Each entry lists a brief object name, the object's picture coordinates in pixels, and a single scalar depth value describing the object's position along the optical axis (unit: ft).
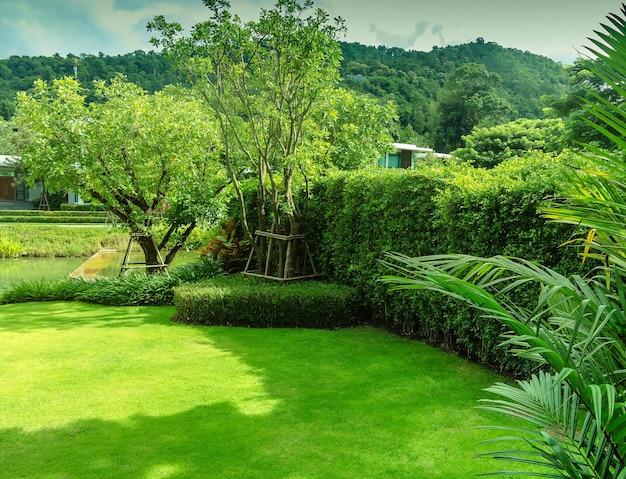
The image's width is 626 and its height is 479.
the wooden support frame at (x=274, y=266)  28.14
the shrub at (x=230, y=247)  34.42
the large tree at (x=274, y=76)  26.35
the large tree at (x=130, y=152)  32.24
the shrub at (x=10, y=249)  60.90
